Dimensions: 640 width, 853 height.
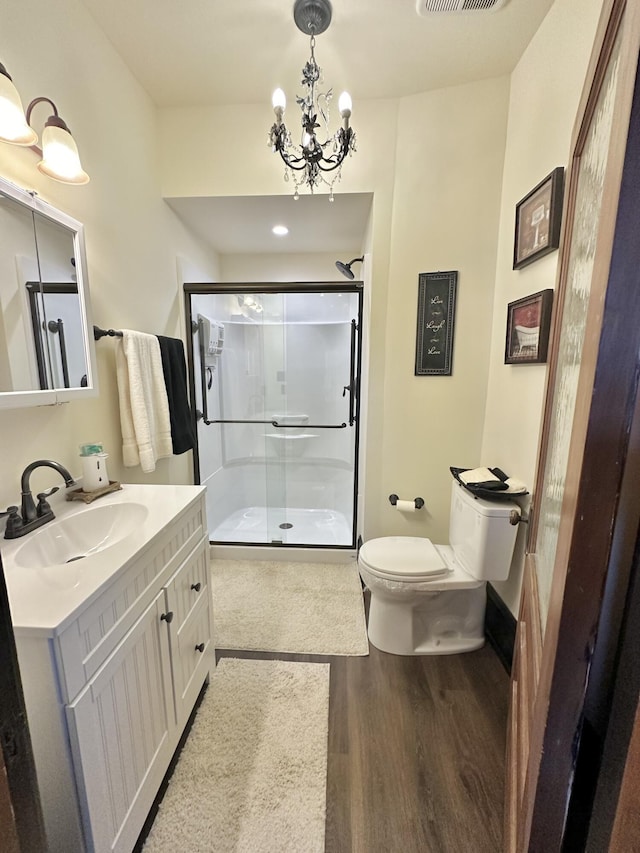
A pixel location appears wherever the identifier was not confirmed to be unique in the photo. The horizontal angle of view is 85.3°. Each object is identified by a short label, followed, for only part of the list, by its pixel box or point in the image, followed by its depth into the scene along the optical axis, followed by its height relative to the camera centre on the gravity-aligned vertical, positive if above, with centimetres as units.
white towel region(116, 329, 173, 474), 158 -13
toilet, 155 -95
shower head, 237 +69
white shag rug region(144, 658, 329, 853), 102 -135
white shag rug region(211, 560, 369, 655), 174 -134
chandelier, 129 +95
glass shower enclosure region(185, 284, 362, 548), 262 -39
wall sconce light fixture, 97 +70
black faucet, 102 -44
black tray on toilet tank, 150 -52
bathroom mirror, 104 +21
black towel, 187 -14
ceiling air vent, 135 +142
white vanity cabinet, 72 -81
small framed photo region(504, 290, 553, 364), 138 +18
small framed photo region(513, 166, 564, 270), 130 +61
